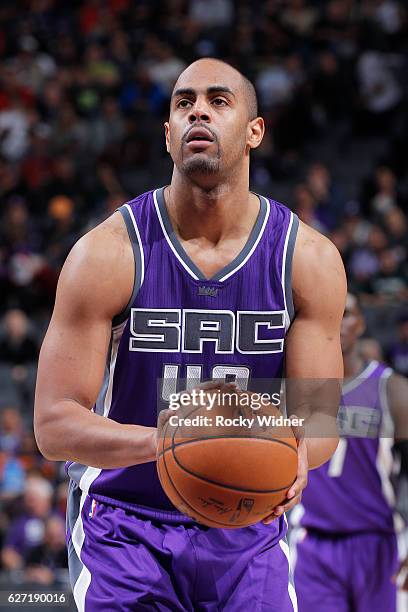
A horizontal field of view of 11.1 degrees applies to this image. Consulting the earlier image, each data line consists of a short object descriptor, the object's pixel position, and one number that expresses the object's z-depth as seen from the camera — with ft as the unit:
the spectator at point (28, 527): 56.35
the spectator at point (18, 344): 73.36
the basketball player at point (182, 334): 22.38
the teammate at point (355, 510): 36.08
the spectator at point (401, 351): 65.31
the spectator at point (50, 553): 54.63
